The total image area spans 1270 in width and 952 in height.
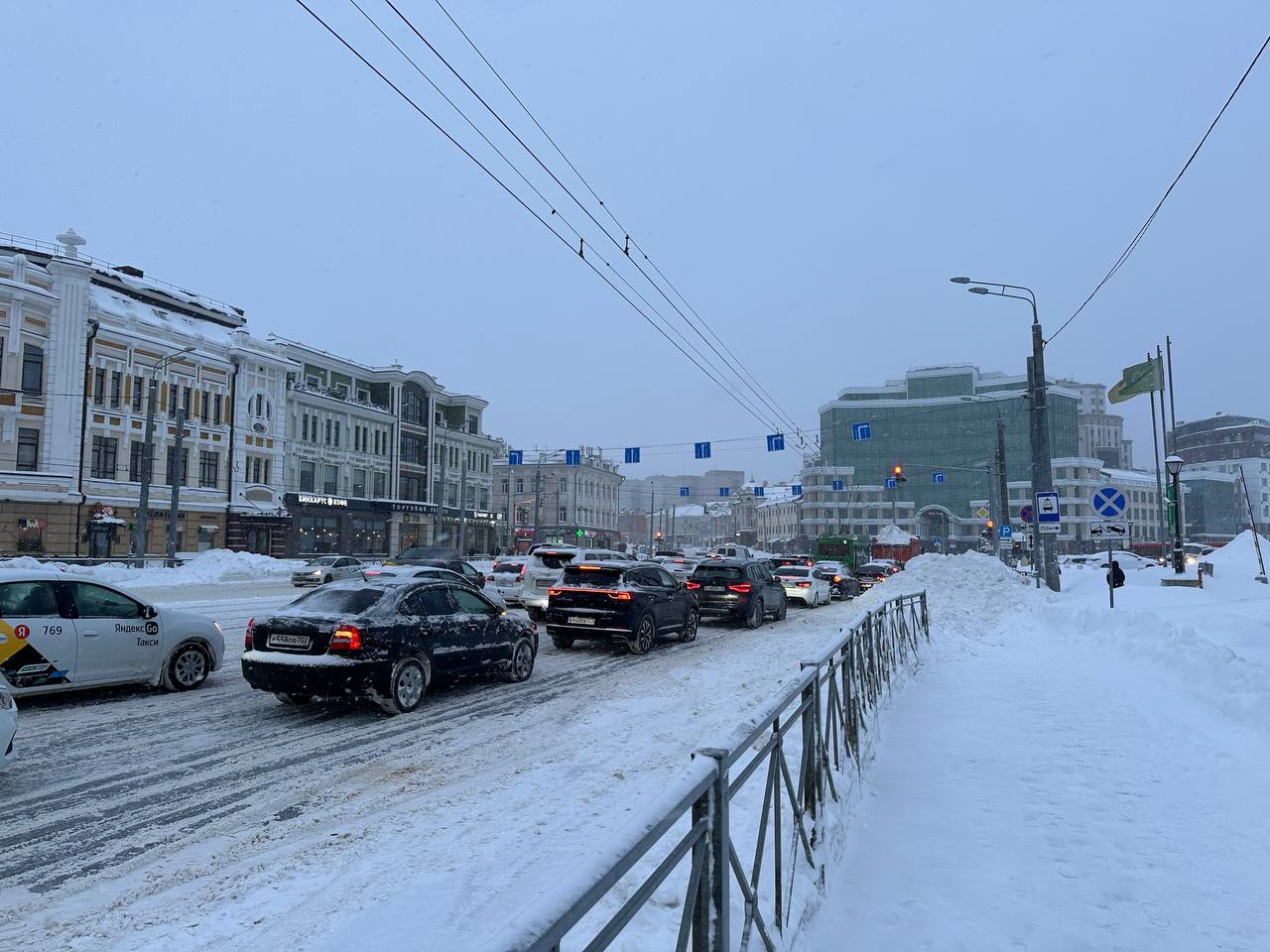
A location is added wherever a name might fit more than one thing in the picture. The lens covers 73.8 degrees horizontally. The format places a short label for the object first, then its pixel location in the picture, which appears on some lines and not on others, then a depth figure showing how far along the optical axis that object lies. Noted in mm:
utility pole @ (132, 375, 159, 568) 31688
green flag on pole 28062
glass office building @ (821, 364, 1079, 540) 118312
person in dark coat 23516
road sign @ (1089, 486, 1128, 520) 17498
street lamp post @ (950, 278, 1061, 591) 23547
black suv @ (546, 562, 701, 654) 15000
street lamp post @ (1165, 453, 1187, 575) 26109
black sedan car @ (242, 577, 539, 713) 8992
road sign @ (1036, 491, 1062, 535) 21875
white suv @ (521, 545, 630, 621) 20891
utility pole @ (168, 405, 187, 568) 32875
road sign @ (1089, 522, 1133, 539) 17984
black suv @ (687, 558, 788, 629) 20531
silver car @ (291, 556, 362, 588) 31734
